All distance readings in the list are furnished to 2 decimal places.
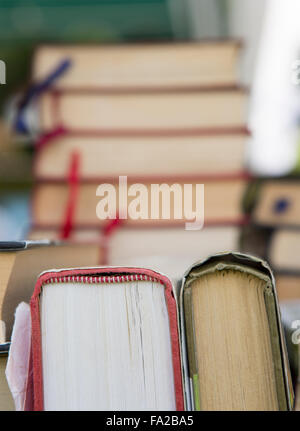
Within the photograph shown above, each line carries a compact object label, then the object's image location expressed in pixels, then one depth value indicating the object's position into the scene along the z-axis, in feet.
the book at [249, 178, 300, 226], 3.16
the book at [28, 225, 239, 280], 3.08
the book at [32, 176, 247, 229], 3.07
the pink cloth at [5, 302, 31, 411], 2.35
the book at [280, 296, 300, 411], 2.57
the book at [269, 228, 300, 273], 3.14
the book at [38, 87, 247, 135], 3.09
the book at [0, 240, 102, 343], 2.38
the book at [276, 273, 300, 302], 3.14
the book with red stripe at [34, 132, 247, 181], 3.08
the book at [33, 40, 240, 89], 3.11
